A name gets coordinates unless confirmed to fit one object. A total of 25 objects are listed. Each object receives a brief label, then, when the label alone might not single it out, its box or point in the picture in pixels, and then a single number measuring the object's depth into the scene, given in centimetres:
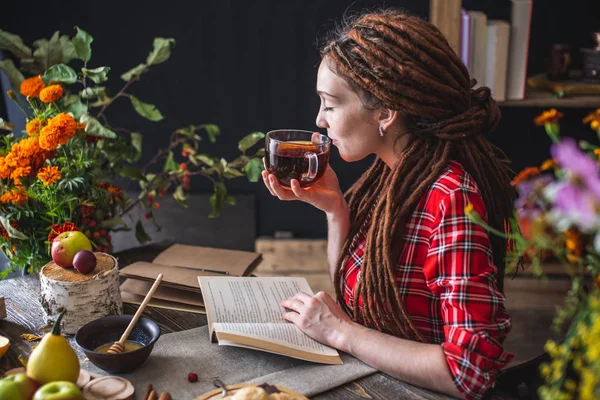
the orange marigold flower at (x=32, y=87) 158
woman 112
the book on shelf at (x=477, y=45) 236
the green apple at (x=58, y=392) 88
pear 95
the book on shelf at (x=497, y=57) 236
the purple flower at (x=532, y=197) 67
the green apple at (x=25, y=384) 90
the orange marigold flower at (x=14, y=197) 140
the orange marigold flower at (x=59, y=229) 141
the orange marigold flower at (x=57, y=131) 143
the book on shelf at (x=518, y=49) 234
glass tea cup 133
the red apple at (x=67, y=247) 125
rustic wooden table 108
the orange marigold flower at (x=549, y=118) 80
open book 116
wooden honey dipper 111
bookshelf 238
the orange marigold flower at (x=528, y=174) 85
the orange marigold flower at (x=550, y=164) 73
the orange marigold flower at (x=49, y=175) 141
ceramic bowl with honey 108
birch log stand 122
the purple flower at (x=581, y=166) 54
